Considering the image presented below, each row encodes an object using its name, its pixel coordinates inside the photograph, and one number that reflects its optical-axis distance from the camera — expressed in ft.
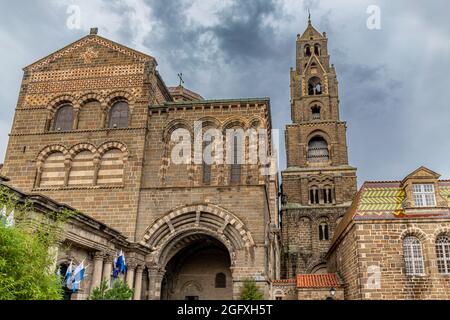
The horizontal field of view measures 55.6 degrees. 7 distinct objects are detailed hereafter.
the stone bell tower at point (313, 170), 154.18
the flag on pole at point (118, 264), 64.90
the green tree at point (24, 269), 28.89
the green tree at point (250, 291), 69.72
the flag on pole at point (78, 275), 52.60
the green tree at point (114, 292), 50.70
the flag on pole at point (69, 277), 53.16
